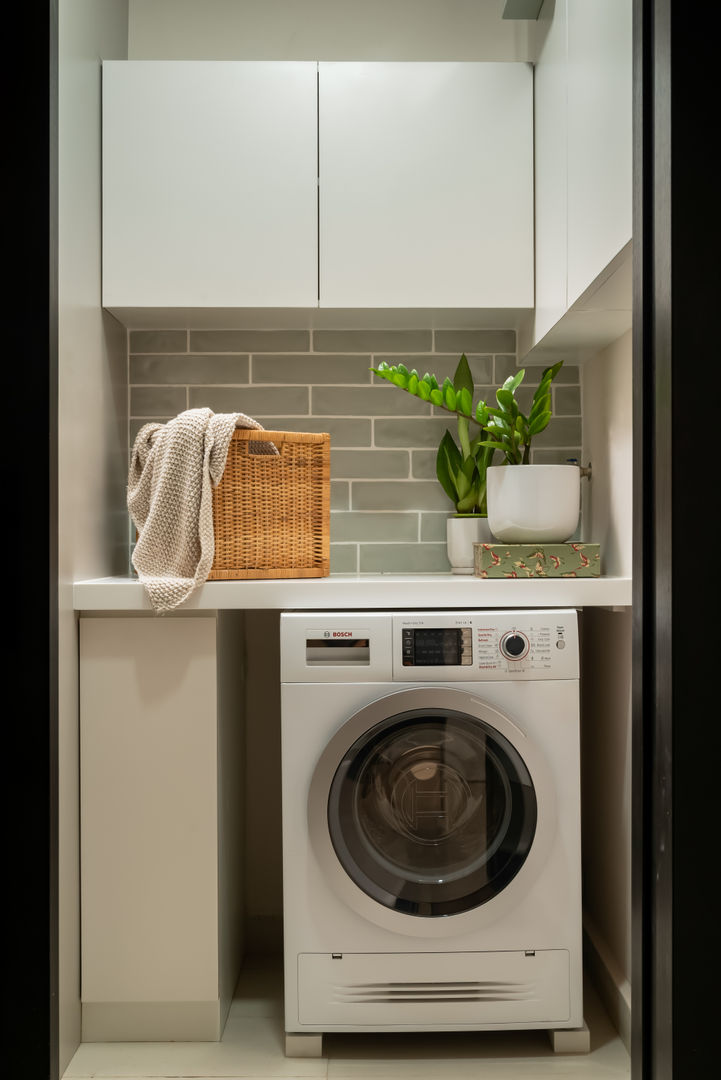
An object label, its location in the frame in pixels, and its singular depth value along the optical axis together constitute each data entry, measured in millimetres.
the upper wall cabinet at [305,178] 1996
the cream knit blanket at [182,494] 1761
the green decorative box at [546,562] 1793
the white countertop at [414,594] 1734
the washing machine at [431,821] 1635
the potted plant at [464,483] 2139
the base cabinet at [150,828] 1716
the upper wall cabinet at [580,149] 1357
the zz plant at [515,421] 1866
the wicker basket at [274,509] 1816
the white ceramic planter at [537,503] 1857
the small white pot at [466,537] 2137
